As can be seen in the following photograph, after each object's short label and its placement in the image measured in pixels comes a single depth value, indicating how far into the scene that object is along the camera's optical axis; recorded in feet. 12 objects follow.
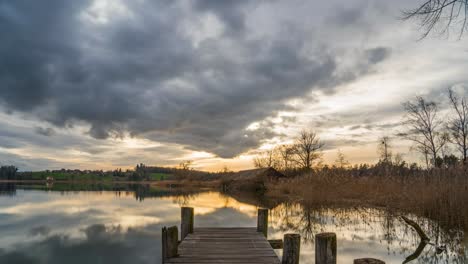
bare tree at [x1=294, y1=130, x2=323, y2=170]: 183.83
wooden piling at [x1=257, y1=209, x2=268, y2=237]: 35.67
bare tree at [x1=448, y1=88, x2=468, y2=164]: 113.29
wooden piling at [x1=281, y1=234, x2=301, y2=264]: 22.74
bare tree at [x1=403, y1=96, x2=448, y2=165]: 123.75
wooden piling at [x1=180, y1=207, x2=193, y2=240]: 34.73
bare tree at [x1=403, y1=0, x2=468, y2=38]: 27.46
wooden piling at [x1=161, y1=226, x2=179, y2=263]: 23.68
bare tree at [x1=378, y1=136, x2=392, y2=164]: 205.47
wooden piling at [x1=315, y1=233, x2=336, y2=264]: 18.05
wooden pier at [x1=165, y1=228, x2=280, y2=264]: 24.04
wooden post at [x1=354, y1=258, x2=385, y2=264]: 12.78
